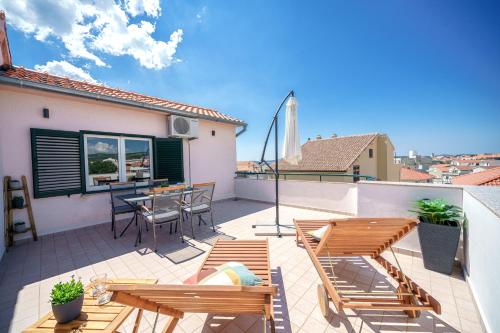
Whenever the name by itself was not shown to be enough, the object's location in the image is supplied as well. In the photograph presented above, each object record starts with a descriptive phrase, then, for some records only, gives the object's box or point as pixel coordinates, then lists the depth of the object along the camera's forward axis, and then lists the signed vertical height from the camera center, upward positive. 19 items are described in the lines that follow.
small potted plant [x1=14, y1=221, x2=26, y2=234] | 3.76 -1.19
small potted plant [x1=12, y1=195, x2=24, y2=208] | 3.77 -0.67
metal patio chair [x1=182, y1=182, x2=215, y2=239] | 4.10 -0.79
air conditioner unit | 6.05 +1.26
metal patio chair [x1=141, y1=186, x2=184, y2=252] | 3.52 -0.84
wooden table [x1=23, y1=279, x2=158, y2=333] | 1.28 -1.11
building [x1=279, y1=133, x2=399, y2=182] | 15.72 +0.37
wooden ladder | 3.69 -0.86
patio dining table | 3.79 -0.69
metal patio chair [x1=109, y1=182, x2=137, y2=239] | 4.23 -0.72
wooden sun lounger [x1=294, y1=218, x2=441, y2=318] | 1.56 -1.11
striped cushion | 1.52 -0.94
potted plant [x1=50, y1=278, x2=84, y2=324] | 1.31 -0.95
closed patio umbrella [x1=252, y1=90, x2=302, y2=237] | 4.13 +0.54
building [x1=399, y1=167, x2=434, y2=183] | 24.34 -2.16
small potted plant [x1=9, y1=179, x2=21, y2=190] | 3.78 -0.32
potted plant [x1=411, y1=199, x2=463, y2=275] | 2.51 -1.00
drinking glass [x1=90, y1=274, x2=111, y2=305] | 1.54 -1.08
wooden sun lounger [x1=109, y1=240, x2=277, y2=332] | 0.98 -0.81
